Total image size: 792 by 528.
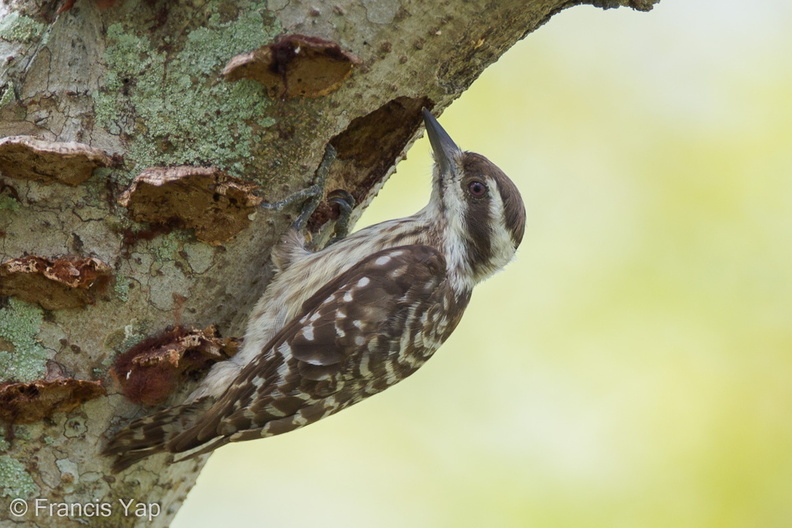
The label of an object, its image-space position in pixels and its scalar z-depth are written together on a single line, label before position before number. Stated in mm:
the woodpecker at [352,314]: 6102
